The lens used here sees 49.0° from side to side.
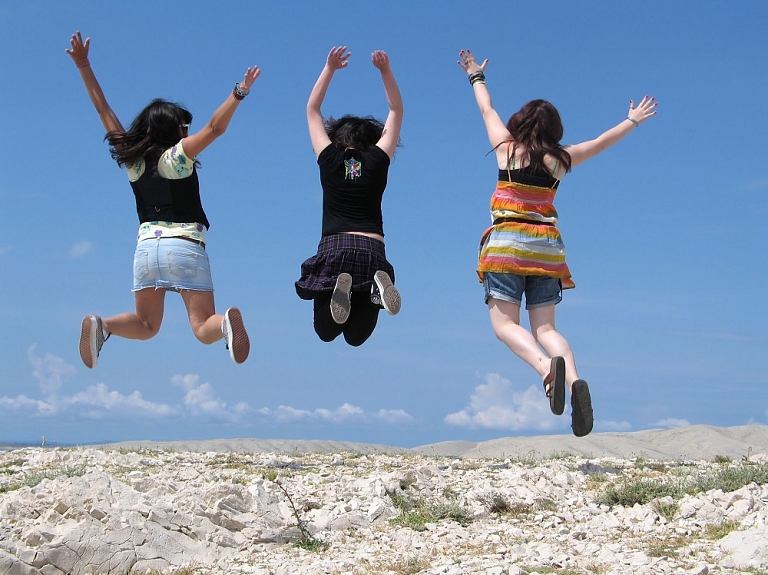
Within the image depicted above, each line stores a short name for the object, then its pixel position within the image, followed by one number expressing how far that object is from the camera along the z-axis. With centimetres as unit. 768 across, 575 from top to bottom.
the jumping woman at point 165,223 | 736
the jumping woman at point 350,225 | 755
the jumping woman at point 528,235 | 729
